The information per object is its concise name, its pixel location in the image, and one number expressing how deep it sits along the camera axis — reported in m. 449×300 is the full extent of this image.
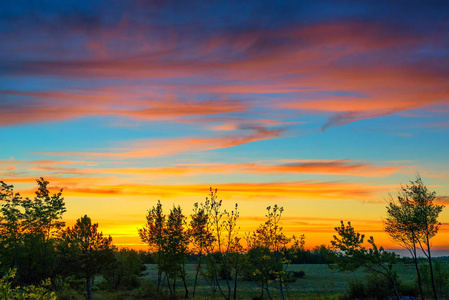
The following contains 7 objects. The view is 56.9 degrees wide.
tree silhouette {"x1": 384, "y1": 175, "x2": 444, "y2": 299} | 56.41
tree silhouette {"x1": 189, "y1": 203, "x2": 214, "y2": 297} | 57.16
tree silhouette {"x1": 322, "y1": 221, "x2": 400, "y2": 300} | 32.34
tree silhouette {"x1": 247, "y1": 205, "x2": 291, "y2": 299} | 53.91
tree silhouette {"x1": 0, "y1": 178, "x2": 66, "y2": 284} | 56.72
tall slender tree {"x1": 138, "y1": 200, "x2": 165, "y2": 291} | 82.81
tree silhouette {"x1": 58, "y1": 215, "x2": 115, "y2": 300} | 65.31
